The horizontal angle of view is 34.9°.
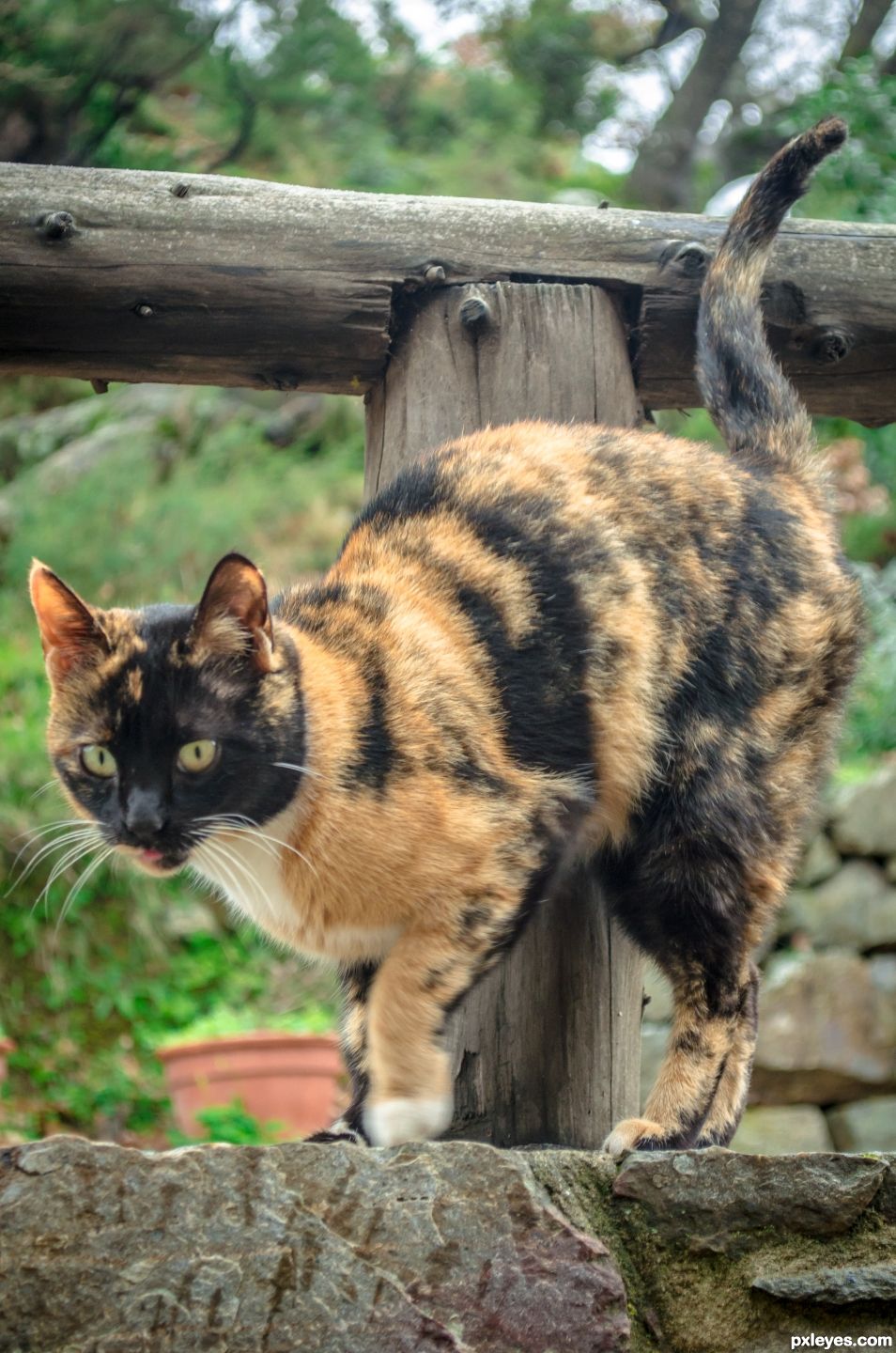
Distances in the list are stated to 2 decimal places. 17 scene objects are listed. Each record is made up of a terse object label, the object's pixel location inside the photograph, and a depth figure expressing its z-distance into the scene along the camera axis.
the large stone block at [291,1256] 1.63
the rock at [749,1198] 1.88
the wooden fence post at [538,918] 2.51
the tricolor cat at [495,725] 2.20
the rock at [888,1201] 1.91
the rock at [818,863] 6.50
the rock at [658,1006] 5.84
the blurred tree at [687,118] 10.51
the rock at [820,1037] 6.00
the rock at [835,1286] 1.82
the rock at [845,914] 6.36
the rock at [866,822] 6.48
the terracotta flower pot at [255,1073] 4.99
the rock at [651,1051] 5.89
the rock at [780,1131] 5.93
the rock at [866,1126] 5.98
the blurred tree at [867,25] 8.99
